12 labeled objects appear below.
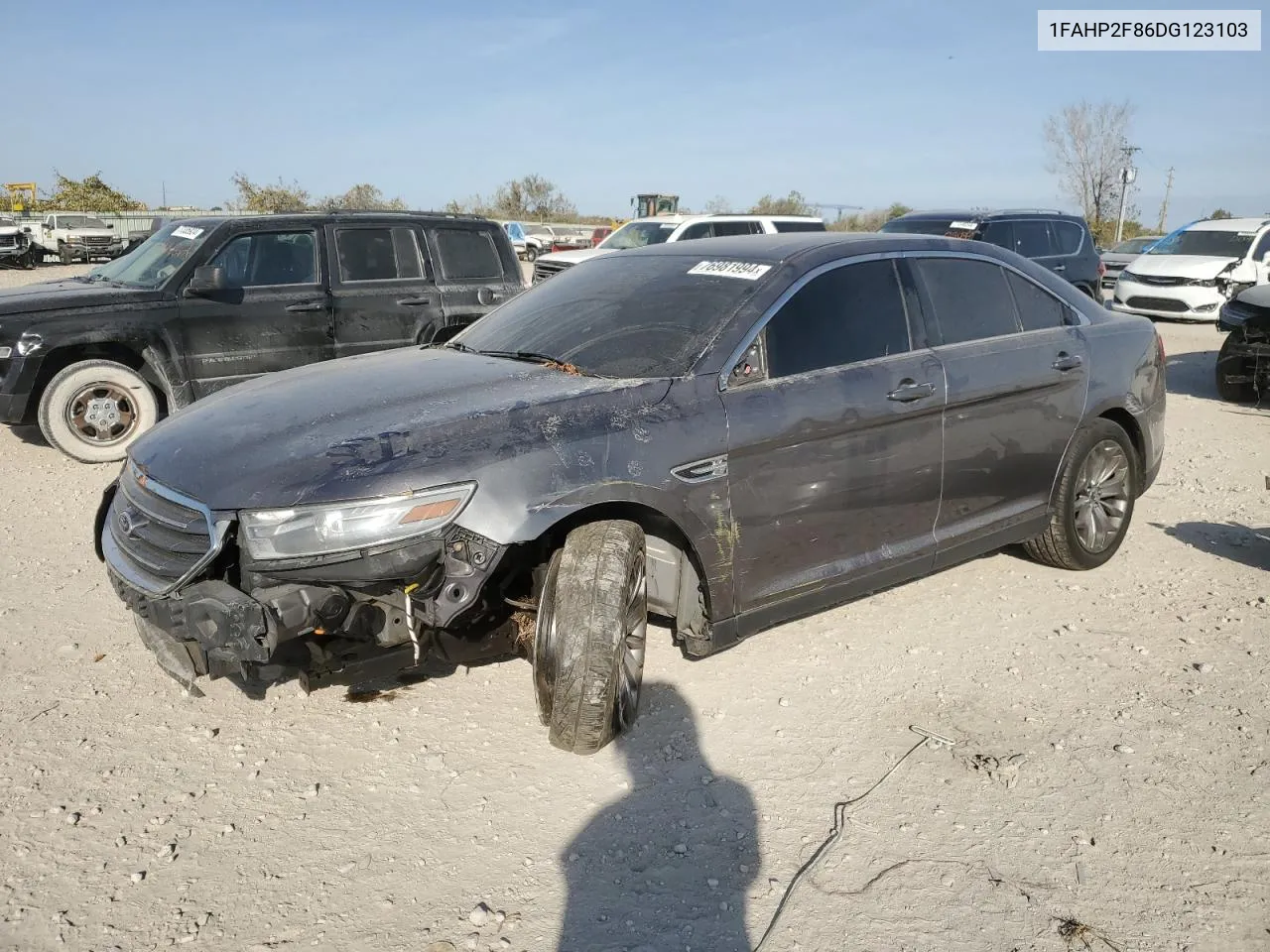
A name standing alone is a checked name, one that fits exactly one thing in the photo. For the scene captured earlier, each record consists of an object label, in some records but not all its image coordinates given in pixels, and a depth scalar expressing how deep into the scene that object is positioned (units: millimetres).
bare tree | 48188
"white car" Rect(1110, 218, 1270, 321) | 15352
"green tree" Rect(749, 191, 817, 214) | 49406
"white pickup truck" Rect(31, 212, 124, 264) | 26984
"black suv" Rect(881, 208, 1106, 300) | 13208
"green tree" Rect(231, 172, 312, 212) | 39938
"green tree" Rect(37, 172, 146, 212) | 41281
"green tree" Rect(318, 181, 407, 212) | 43969
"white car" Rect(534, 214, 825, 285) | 14984
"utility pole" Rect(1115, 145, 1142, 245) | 43272
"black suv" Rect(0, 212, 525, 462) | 7125
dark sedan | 2988
